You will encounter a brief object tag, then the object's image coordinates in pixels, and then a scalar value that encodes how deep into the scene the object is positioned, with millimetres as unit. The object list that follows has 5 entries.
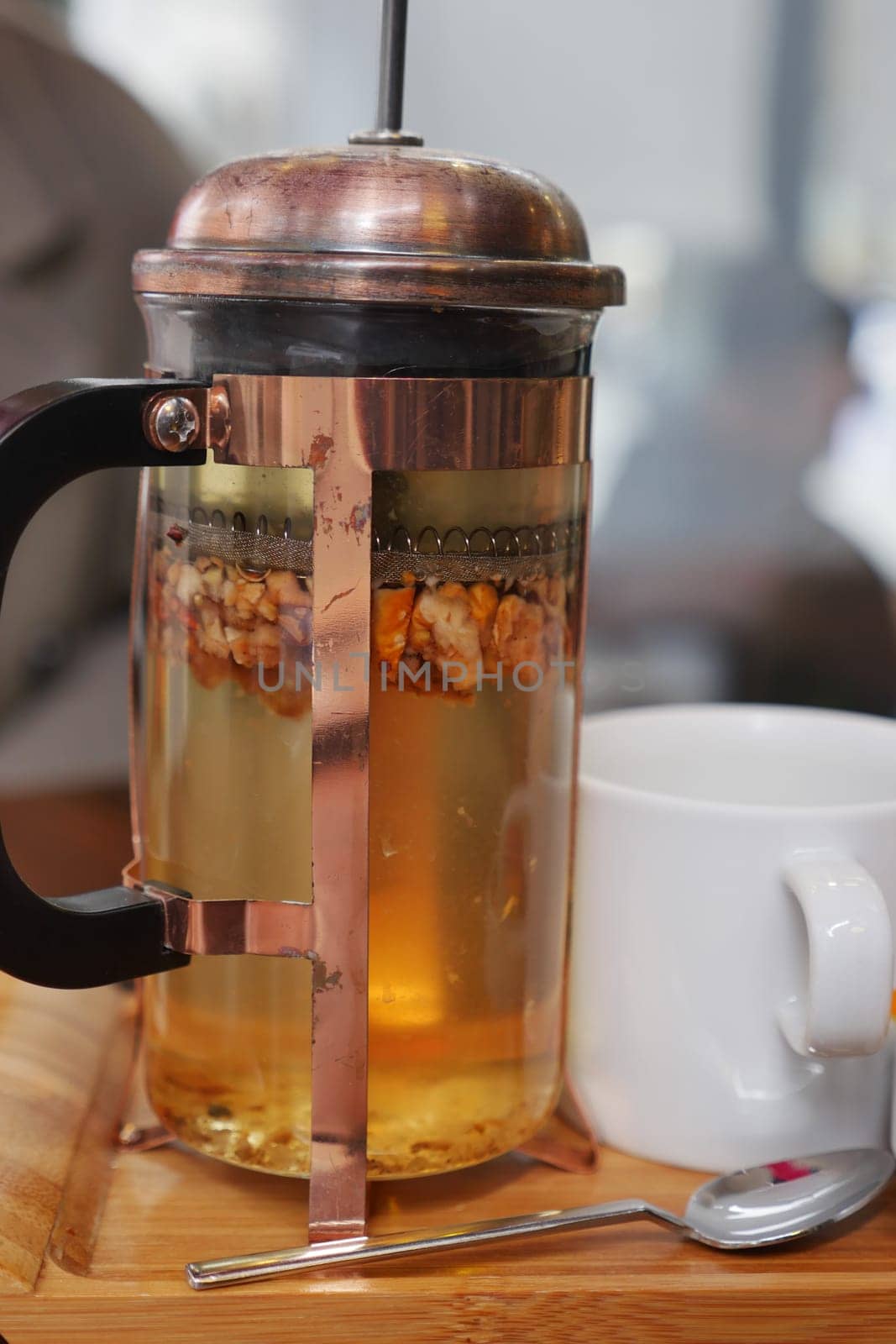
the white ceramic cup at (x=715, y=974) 657
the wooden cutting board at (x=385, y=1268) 618
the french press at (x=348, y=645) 612
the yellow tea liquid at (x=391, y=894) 637
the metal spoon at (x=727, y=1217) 625
